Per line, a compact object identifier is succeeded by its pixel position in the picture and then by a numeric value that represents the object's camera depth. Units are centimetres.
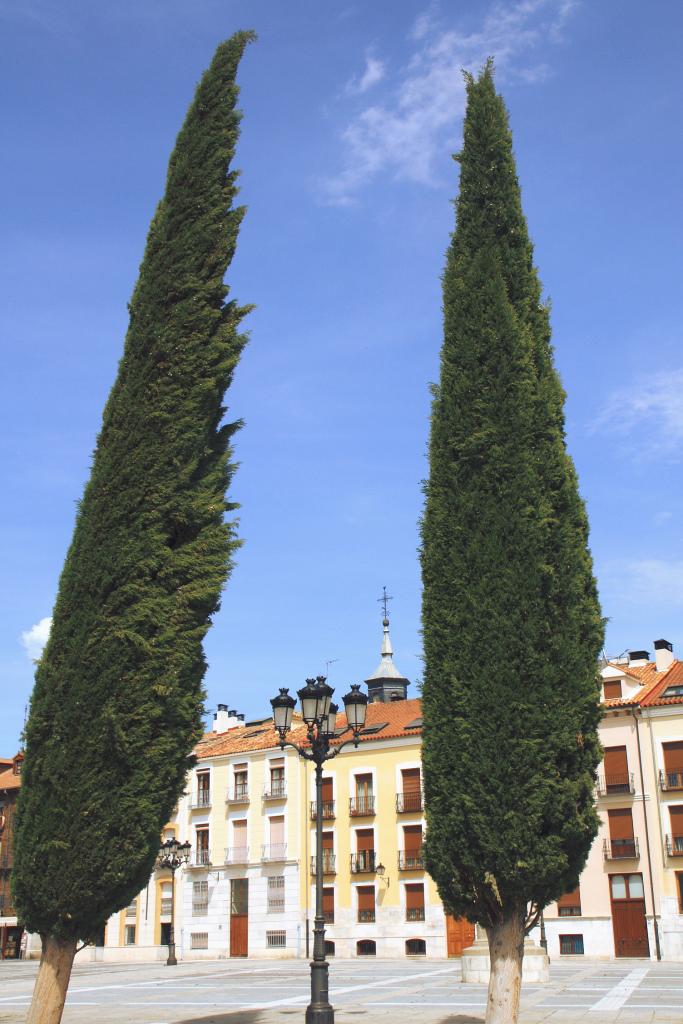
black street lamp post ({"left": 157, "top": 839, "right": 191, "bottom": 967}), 3138
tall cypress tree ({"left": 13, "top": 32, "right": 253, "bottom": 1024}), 949
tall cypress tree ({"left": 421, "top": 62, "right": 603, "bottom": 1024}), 950
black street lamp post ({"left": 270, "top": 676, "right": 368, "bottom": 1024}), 1232
